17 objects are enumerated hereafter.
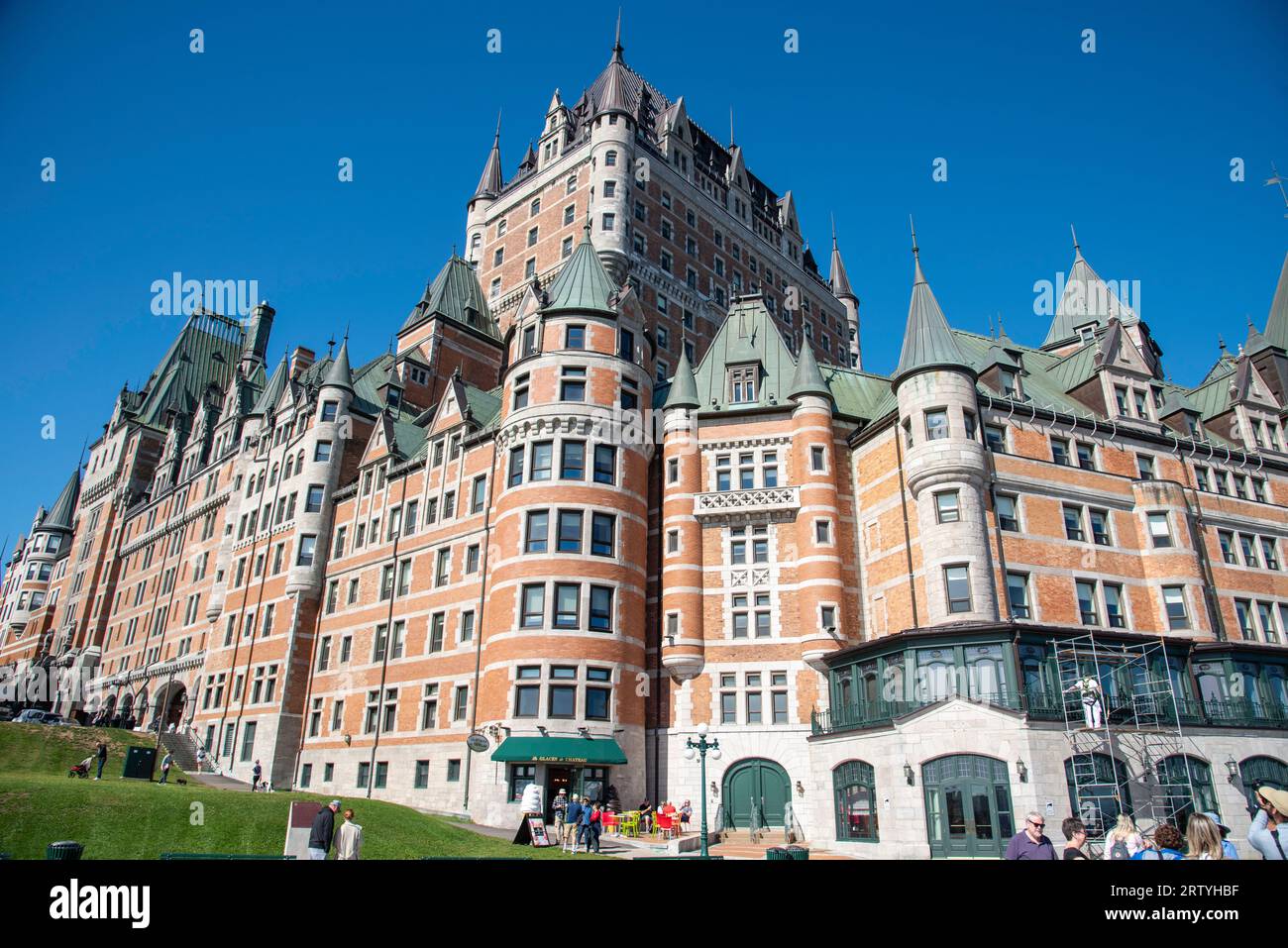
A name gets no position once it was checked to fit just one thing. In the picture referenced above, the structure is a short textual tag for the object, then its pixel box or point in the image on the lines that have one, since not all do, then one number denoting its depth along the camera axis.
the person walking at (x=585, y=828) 26.05
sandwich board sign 26.85
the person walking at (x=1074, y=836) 9.96
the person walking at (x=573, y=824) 25.84
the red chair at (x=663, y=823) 33.38
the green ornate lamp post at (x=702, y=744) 28.61
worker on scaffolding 28.47
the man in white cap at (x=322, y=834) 16.34
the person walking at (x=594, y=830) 26.09
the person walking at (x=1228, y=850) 8.75
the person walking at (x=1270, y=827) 8.29
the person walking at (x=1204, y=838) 7.98
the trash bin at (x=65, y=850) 11.90
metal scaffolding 28.33
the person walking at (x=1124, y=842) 10.35
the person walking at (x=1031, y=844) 10.11
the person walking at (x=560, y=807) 30.09
